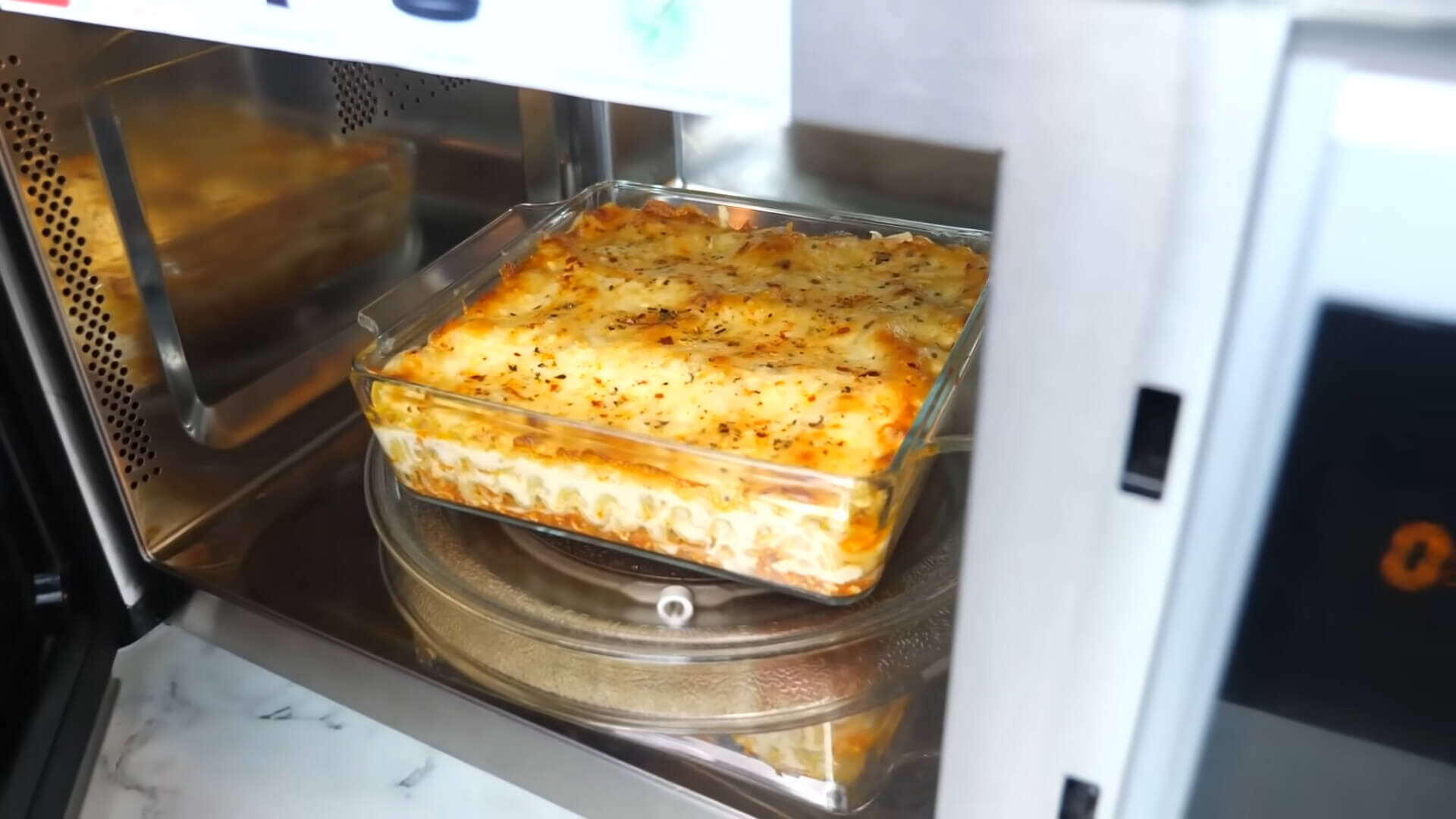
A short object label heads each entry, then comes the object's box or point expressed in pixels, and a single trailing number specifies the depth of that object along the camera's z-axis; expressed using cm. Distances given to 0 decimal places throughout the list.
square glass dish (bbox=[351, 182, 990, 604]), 55
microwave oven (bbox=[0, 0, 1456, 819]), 26
